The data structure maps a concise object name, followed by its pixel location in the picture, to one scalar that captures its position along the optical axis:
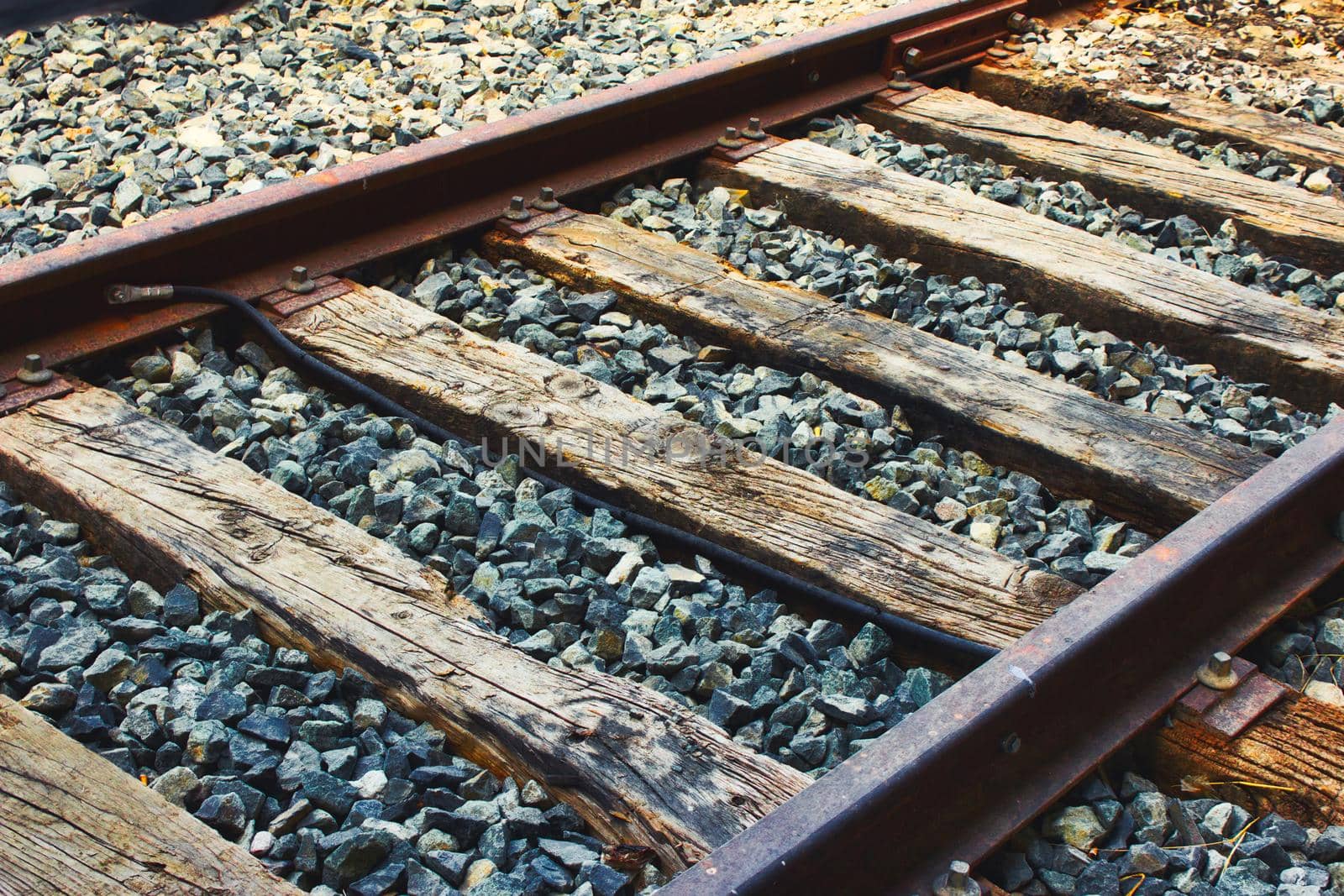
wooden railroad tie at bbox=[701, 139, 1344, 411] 3.22
